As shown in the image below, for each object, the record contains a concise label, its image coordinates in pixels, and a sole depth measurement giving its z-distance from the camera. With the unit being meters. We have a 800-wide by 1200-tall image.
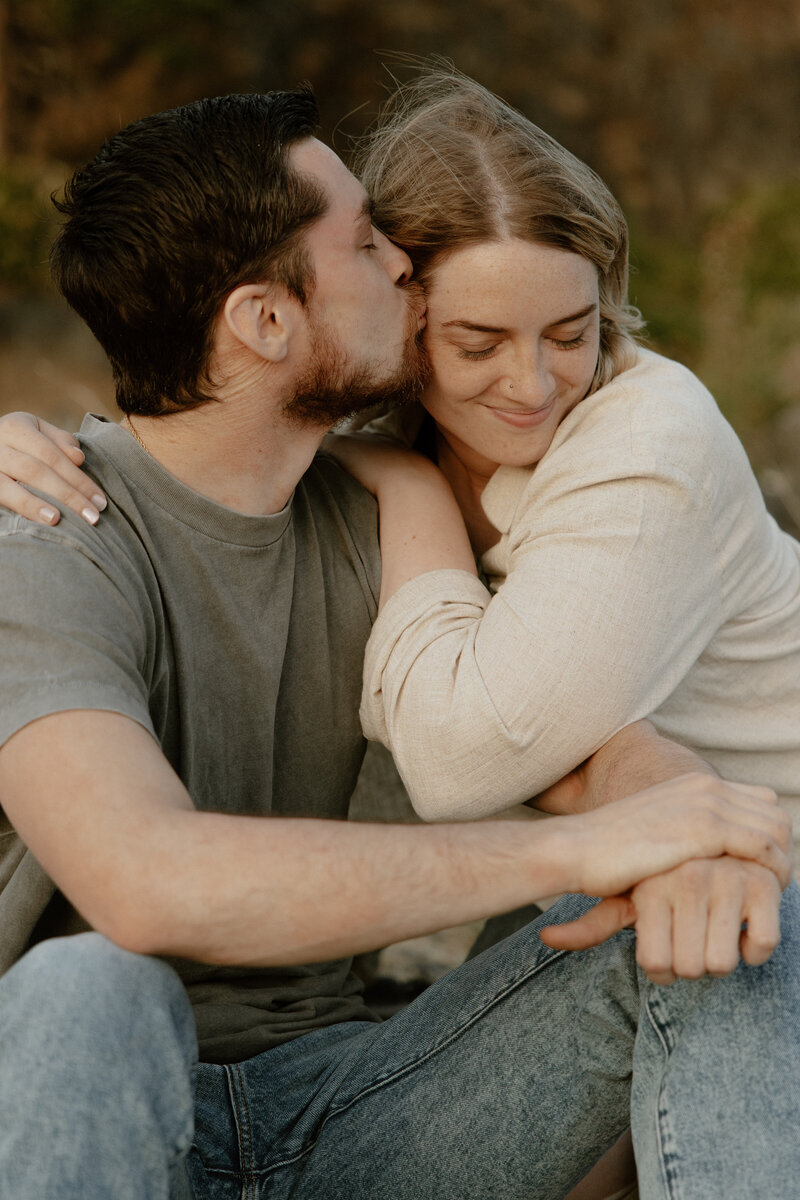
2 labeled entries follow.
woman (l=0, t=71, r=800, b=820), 2.04
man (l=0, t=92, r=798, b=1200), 1.57
